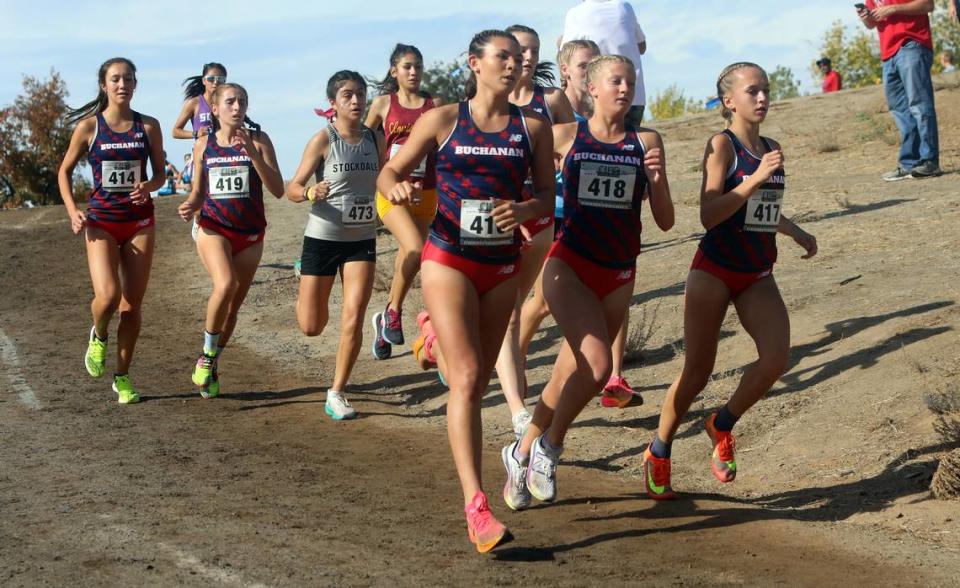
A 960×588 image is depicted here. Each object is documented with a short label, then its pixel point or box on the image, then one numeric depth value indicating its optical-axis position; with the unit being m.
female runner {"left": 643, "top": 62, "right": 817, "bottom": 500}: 6.21
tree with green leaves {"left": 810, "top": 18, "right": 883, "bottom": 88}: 54.09
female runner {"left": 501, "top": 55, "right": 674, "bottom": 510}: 6.07
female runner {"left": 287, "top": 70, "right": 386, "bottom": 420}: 8.69
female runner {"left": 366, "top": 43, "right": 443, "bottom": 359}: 9.12
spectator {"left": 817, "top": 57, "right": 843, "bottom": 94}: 30.95
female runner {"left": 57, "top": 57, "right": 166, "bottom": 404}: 9.12
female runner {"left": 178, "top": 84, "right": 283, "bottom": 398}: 9.05
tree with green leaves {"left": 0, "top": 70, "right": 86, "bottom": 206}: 31.92
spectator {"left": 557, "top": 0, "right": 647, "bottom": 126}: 9.73
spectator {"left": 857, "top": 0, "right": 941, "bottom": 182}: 12.98
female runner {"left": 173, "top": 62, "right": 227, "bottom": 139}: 13.10
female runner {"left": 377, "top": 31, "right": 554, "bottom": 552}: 5.56
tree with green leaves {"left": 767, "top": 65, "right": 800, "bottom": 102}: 56.05
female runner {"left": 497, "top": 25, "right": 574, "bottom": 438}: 7.57
